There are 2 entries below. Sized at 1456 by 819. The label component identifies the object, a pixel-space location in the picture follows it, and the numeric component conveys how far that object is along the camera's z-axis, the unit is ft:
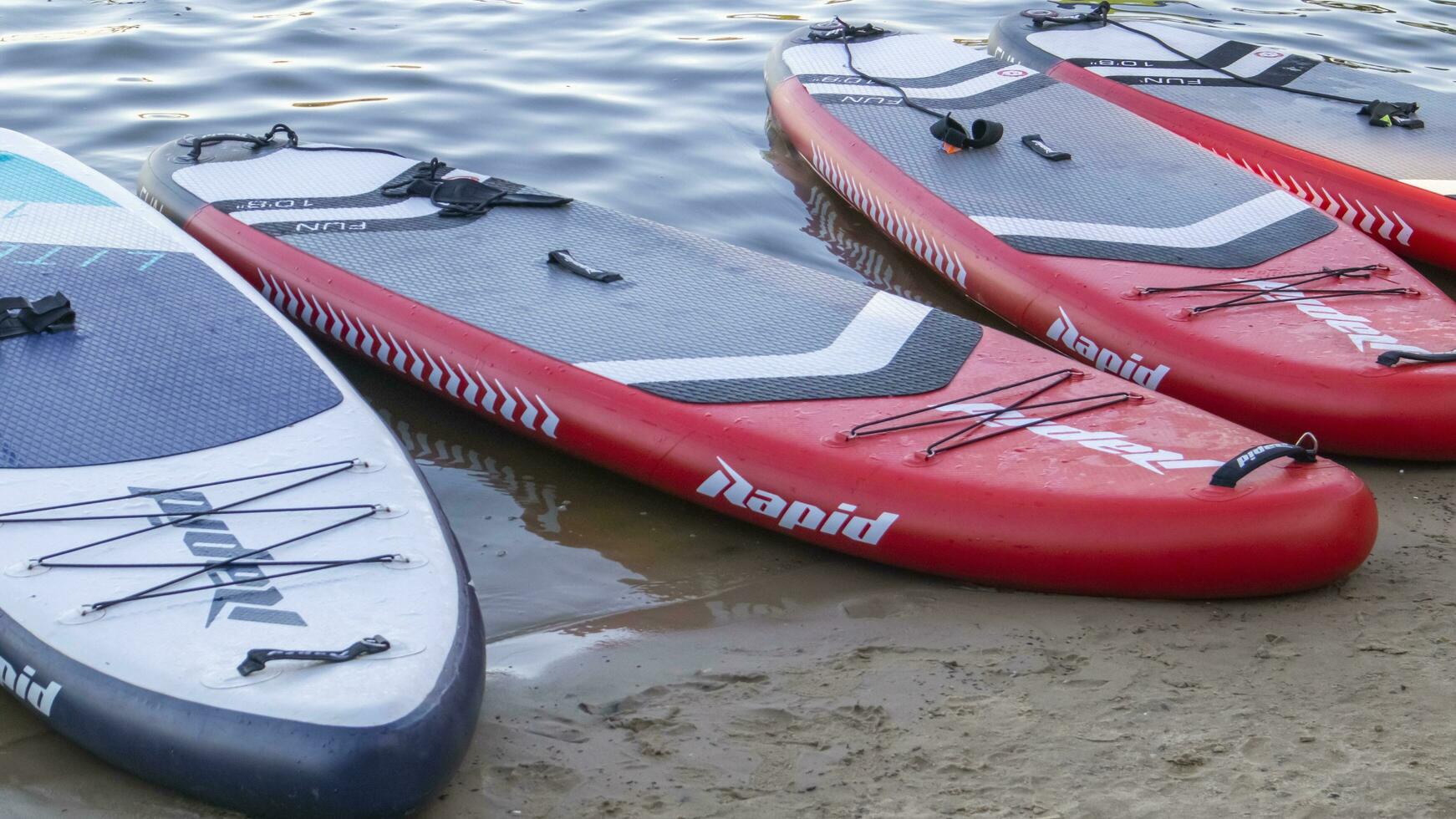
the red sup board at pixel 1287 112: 17.66
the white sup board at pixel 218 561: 8.73
